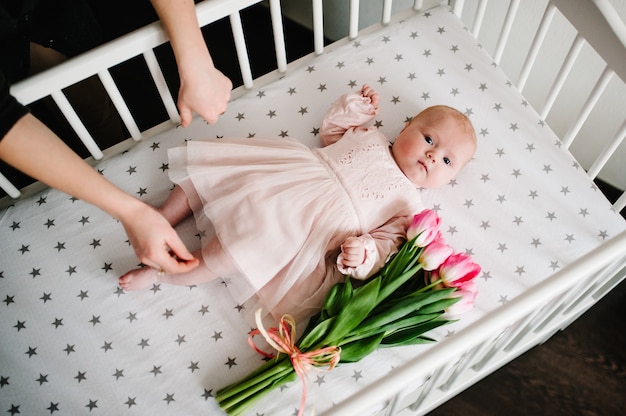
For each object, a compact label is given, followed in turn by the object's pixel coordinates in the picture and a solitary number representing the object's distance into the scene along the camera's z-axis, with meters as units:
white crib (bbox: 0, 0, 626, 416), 0.97
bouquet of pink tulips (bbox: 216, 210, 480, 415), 0.91
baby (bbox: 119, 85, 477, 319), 1.00
